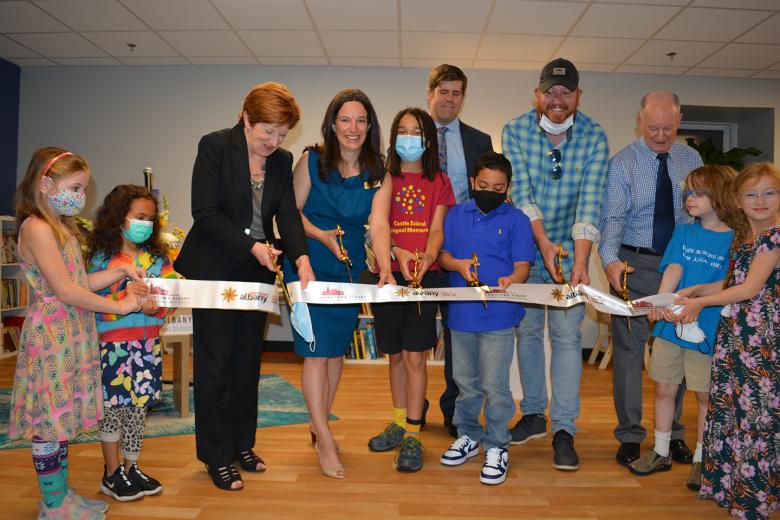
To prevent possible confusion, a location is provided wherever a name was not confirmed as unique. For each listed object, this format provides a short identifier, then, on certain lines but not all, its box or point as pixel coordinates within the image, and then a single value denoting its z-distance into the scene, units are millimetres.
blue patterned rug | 3447
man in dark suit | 3174
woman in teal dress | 2623
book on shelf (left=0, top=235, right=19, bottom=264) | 5995
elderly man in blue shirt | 2896
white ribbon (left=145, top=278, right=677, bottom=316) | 2393
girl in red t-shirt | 2711
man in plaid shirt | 2869
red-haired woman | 2383
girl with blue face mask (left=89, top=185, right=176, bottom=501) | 2391
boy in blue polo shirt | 2646
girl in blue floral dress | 2227
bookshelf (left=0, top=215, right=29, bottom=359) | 5961
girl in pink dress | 2045
